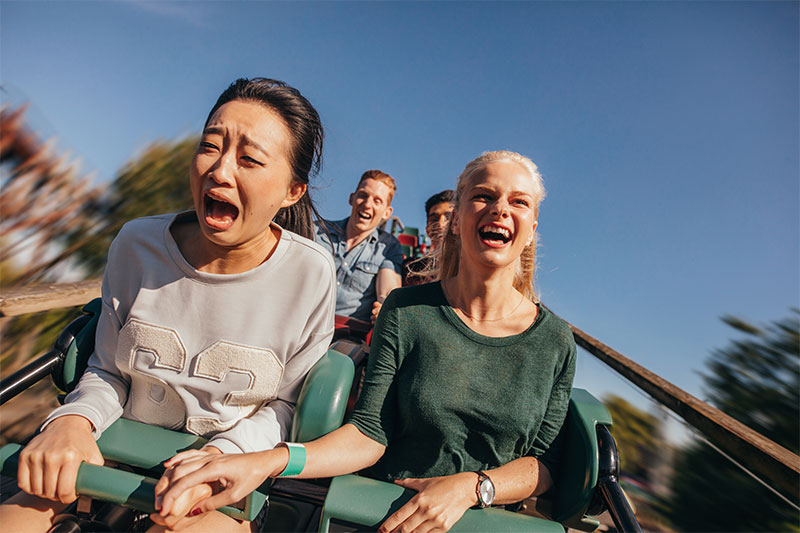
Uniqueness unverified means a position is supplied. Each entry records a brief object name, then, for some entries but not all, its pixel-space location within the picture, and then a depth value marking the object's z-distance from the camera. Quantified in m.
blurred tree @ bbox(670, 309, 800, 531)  2.34
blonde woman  1.14
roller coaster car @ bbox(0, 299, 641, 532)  0.91
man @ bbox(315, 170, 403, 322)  2.79
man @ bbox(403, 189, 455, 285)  2.81
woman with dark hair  1.04
